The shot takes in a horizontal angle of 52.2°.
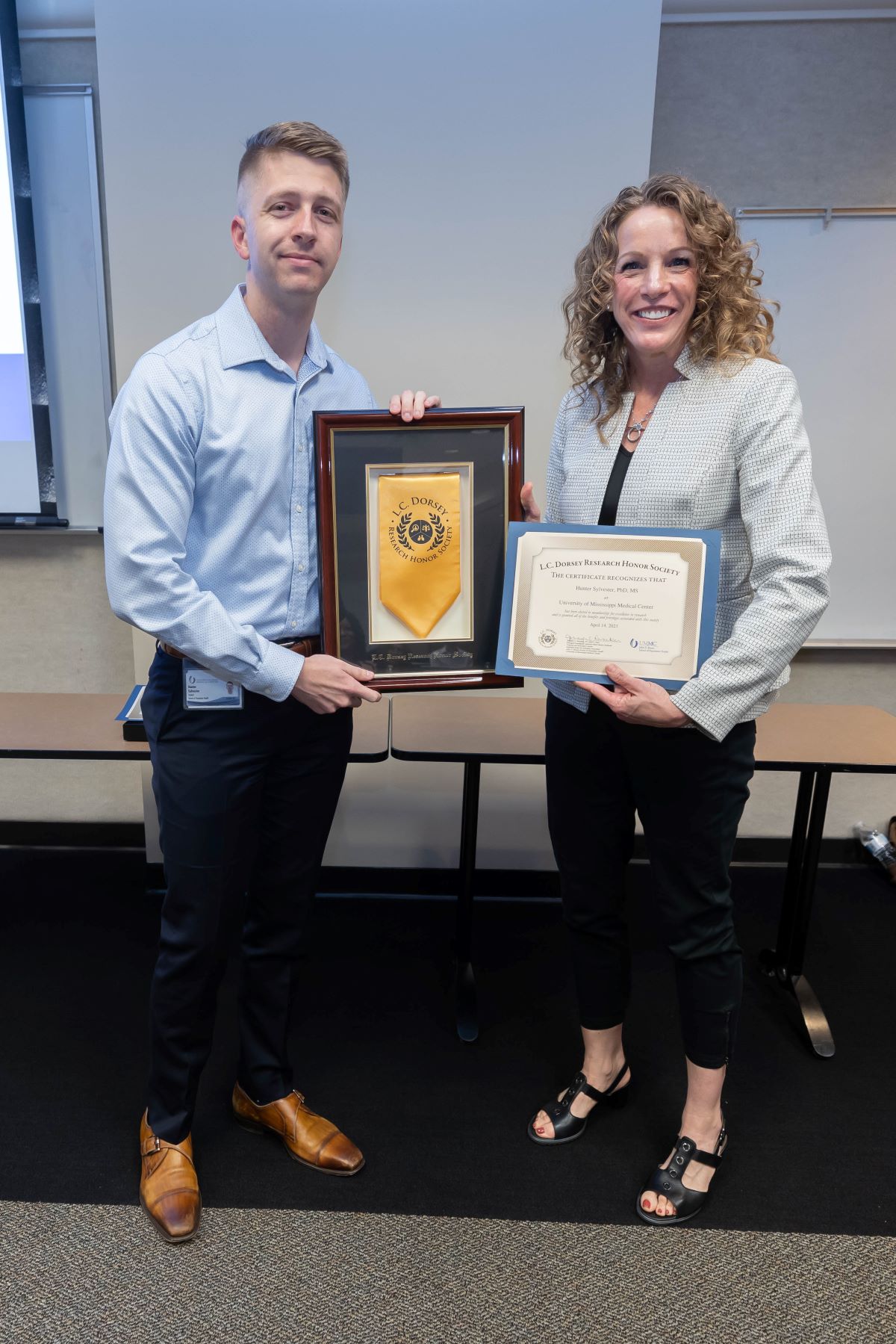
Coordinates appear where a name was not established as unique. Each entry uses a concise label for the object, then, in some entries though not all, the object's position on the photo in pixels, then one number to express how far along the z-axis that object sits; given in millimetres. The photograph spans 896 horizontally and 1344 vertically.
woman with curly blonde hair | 1415
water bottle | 3105
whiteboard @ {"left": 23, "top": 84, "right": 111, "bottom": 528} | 2602
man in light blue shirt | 1415
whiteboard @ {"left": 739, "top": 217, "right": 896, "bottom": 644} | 2730
